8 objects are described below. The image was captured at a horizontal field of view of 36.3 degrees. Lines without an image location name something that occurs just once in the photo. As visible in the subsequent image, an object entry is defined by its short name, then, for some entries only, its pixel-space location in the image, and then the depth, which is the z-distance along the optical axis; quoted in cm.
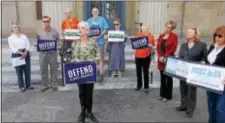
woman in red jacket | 646
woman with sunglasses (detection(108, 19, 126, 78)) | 870
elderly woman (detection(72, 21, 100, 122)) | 572
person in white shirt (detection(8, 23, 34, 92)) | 738
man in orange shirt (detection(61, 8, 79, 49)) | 834
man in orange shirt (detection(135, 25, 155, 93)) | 726
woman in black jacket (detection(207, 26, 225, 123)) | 514
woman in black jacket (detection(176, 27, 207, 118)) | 582
